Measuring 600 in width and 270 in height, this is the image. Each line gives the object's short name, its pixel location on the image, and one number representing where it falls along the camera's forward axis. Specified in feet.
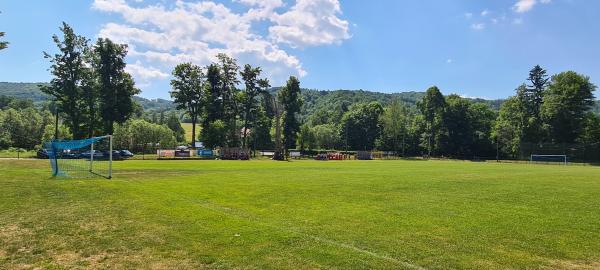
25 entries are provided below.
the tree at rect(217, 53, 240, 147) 276.62
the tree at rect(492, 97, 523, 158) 307.37
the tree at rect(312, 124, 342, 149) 420.36
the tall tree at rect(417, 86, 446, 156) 347.77
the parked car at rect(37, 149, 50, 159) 179.71
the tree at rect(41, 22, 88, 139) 205.36
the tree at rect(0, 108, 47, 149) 298.97
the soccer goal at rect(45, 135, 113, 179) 87.61
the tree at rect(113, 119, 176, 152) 284.00
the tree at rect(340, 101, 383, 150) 401.29
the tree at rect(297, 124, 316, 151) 377.60
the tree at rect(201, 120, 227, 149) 255.50
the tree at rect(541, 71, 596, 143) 286.46
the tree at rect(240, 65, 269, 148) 281.95
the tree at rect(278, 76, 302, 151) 309.42
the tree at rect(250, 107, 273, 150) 298.76
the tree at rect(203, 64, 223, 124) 269.03
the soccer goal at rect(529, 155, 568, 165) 268.80
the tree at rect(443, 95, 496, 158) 346.74
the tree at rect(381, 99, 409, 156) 364.79
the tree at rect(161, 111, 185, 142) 468.30
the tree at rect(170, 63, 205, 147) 265.34
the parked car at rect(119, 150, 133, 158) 221.83
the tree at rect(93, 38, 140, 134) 214.28
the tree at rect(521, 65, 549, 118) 312.91
